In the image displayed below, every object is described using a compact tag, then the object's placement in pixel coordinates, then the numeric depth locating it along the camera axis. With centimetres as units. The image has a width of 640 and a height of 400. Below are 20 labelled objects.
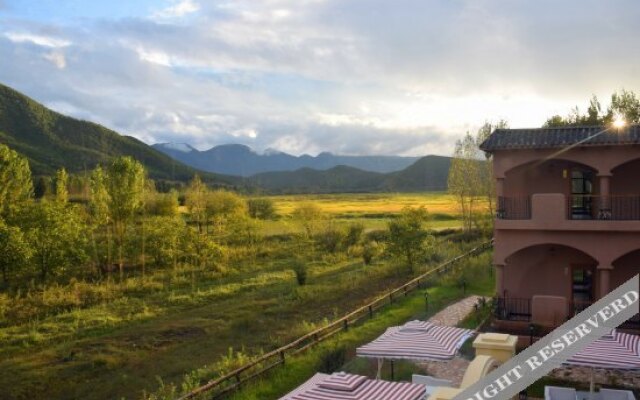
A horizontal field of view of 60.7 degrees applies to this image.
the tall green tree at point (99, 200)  2875
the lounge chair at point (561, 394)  995
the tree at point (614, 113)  3325
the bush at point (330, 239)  4062
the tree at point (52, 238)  2512
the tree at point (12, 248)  2277
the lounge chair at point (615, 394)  980
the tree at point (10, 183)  2669
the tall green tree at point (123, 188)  2878
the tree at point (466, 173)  4106
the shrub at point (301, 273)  2775
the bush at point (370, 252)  3467
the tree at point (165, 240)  3055
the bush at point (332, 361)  1392
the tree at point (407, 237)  2911
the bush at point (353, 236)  4131
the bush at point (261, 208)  5940
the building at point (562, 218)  1556
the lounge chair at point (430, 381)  1126
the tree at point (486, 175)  4044
